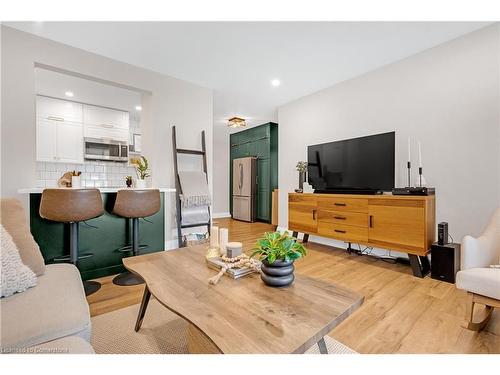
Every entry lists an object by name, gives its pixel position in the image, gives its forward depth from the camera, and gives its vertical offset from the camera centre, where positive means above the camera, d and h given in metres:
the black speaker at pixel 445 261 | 2.11 -0.70
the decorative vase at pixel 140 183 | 2.63 +0.04
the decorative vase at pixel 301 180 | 3.59 +0.09
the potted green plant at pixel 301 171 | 3.59 +0.22
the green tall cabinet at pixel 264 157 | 5.60 +0.70
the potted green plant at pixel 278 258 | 1.08 -0.33
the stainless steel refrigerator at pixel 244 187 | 5.94 -0.04
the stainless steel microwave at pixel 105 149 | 4.06 +0.67
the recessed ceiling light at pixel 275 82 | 3.31 +1.49
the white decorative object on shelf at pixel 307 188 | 3.76 -0.04
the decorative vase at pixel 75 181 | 2.24 +0.05
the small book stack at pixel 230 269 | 1.20 -0.44
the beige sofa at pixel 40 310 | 0.77 -0.48
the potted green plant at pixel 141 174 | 2.64 +0.14
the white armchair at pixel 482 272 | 1.29 -0.52
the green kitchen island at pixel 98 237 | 2.07 -0.50
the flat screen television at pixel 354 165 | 2.67 +0.26
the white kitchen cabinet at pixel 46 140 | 3.67 +0.74
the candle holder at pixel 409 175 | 2.65 +0.12
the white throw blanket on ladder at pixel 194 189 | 3.13 -0.04
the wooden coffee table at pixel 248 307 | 0.72 -0.47
